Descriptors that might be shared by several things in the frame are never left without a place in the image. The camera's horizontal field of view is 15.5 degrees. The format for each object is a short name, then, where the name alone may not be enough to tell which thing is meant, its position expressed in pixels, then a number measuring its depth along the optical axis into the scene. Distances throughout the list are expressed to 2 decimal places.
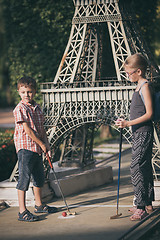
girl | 8.65
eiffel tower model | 12.70
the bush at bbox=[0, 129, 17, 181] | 14.80
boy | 9.35
